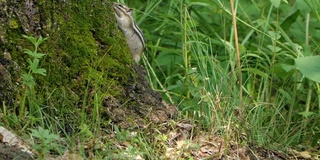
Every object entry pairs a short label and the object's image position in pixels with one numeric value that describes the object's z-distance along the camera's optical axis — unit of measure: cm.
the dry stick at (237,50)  863
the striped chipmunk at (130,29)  861
